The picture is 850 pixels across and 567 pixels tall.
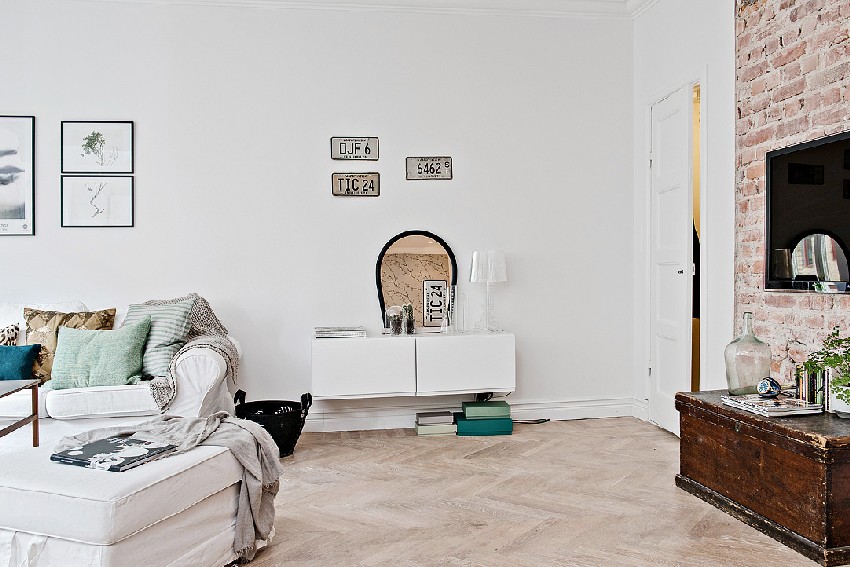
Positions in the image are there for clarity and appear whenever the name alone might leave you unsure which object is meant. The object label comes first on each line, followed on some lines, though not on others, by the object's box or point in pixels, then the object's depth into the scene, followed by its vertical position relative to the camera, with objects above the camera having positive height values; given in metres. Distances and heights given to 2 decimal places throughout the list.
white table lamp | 4.72 +0.06
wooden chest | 2.49 -0.75
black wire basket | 4.02 -0.82
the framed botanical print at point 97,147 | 4.55 +0.82
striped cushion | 3.86 -0.30
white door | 4.34 +0.13
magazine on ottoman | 2.29 -0.58
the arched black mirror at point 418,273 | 4.83 +0.02
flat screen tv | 3.02 +0.26
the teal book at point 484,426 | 4.57 -0.95
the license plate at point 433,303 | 4.83 -0.18
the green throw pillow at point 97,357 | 3.68 -0.42
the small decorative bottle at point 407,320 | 4.66 -0.28
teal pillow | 3.77 -0.44
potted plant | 2.69 -0.35
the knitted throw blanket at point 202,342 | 3.64 -0.36
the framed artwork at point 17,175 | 4.50 +0.64
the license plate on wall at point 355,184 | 4.79 +0.61
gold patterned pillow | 3.93 -0.26
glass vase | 3.11 -0.37
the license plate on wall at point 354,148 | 4.78 +0.85
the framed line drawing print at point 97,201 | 4.55 +0.48
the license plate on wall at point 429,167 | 4.86 +0.74
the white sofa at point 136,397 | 3.57 -0.60
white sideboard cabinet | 4.44 -0.56
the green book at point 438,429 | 4.60 -0.98
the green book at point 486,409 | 4.61 -0.85
